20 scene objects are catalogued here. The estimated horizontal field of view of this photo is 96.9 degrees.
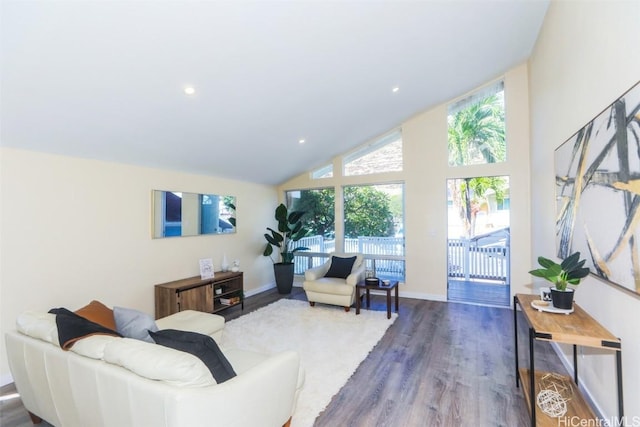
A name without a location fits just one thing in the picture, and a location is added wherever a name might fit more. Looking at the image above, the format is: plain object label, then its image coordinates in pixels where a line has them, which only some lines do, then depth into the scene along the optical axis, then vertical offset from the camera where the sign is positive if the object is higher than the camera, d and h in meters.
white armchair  4.36 -1.01
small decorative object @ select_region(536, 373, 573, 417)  1.94 -1.32
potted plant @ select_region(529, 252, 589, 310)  1.99 -0.42
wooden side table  4.07 -1.04
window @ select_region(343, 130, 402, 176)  5.45 +1.22
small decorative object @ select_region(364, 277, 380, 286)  4.32 -0.97
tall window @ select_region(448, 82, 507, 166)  4.71 +1.54
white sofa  1.27 -0.84
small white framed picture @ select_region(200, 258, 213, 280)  4.26 -0.76
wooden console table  1.61 -0.70
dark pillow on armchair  4.87 -0.85
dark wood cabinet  3.72 -1.08
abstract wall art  1.52 +0.16
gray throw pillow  2.00 -0.76
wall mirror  3.94 +0.08
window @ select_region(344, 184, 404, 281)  5.45 -0.15
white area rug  2.39 -1.45
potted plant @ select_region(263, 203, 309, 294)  5.59 -0.43
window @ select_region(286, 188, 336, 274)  6.09 -0.03
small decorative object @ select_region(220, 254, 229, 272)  4.73 -0.77
